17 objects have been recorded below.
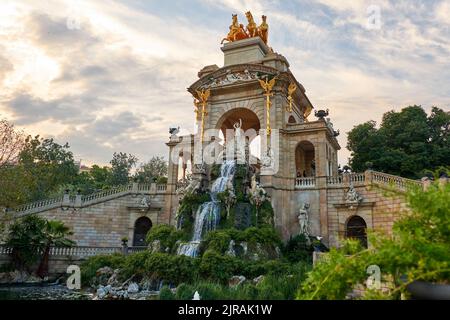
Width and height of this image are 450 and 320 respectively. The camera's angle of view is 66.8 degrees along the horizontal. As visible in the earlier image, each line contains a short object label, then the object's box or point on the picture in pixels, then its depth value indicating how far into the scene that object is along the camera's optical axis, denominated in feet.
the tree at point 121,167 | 150.04
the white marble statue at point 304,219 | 66.70
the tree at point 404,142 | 88.12
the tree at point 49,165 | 72.59
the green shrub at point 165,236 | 60.22
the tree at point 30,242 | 54.90
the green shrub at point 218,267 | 46.19
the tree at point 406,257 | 9.88
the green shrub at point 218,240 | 51.80
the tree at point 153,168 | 153.48
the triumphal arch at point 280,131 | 67.87
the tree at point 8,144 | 59.36
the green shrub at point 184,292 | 31.53
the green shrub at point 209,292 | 32.33
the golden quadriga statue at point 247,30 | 94.58
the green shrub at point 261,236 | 54.49
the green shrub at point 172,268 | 47.21
